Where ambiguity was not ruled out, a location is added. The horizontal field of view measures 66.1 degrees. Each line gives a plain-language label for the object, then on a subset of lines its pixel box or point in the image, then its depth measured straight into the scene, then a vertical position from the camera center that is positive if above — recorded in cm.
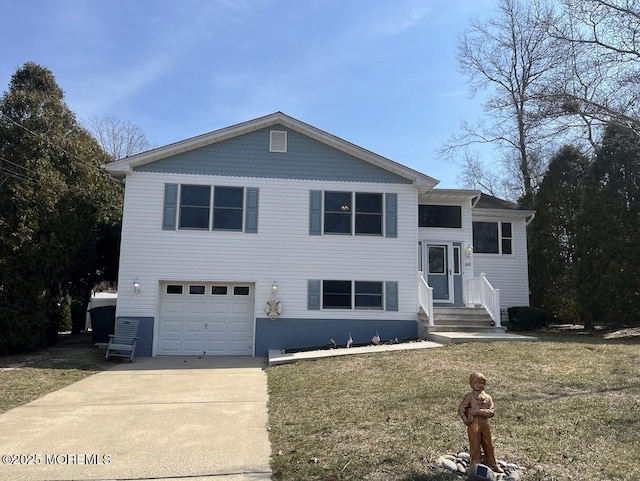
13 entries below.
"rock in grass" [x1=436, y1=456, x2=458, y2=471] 426 -144
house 1355 +149
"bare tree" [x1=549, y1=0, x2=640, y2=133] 981 +472
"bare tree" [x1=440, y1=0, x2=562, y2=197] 1082 +693
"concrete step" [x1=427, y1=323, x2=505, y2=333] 1337 -77
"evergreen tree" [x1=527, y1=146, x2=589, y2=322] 1773 +249
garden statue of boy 404 -102
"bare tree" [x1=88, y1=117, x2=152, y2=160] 3242 +948
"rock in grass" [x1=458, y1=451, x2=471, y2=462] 444 -142
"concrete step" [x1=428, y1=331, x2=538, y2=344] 1185 -92
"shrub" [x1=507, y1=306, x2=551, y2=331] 1641 -59
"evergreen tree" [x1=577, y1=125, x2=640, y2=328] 1480 +198
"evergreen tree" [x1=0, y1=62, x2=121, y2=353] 1250 +240
